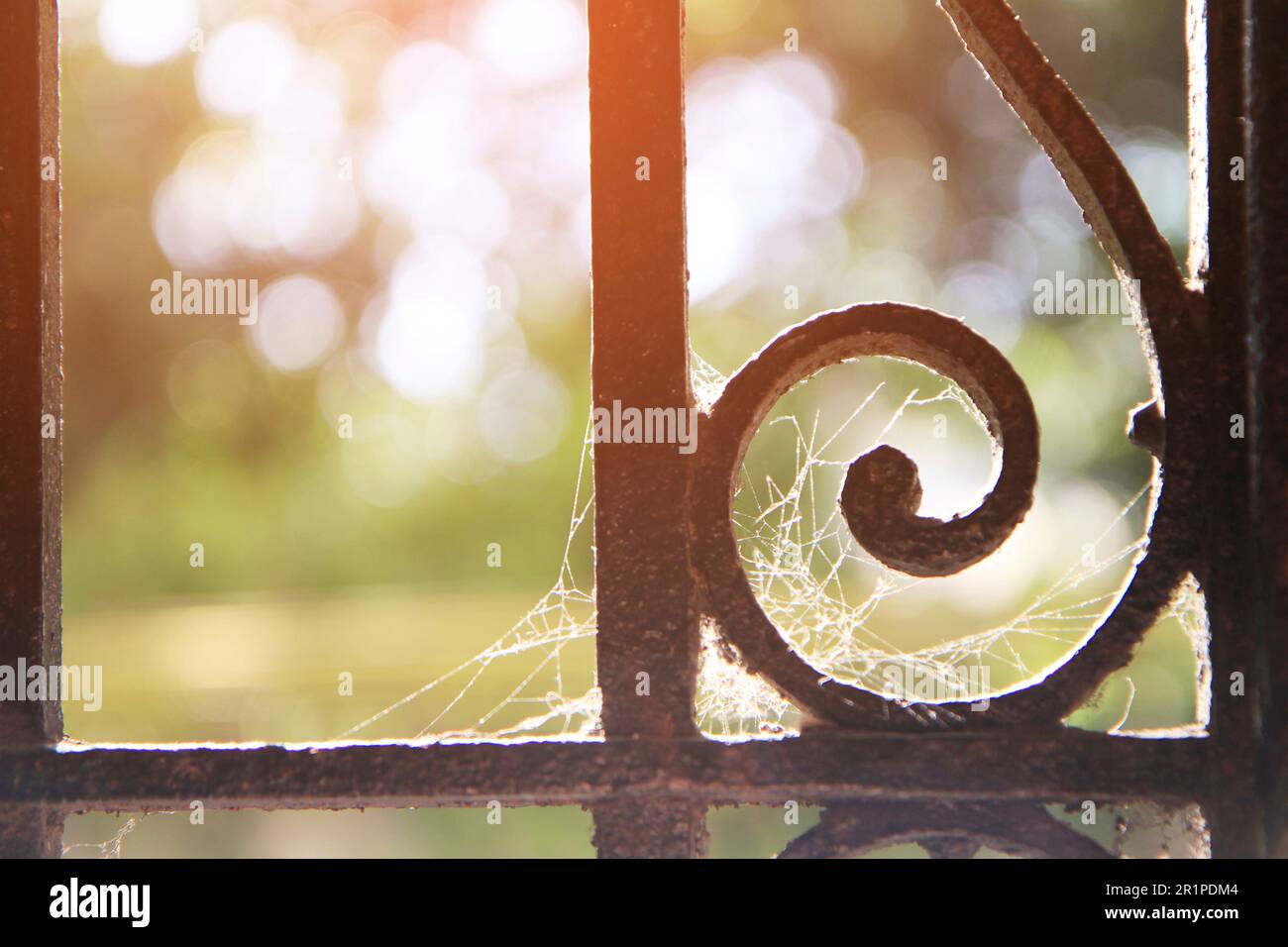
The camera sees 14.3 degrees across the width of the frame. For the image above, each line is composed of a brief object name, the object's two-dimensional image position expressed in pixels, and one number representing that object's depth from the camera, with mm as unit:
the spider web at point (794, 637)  852
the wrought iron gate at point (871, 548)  840
